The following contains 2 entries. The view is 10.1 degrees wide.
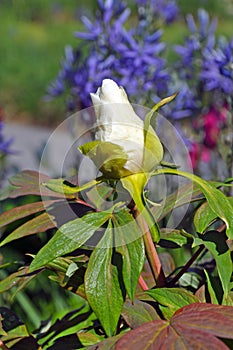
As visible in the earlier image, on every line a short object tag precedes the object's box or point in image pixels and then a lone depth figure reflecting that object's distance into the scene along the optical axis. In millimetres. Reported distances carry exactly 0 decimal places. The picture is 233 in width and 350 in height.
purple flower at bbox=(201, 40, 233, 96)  1513
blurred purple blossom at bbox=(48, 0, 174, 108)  1618
